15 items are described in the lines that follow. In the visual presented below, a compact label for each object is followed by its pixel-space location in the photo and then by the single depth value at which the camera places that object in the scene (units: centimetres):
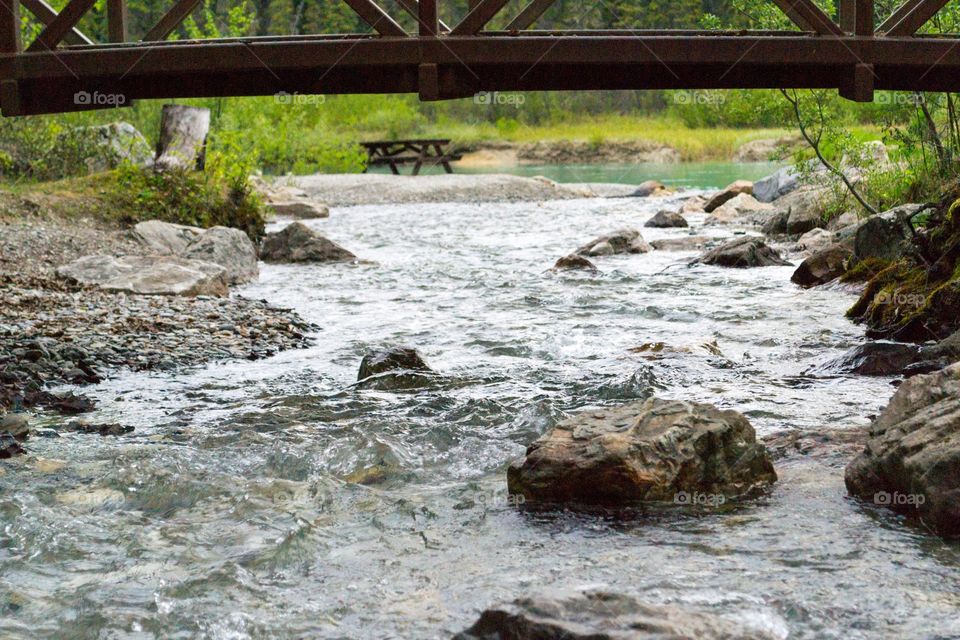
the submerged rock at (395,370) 857
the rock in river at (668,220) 2123
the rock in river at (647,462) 571
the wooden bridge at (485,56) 852
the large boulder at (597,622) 393
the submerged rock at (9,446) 664
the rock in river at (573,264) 1533
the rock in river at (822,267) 1319
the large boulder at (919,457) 516
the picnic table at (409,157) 4084
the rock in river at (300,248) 1691
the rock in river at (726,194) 2406
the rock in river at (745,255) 1519
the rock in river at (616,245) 1712
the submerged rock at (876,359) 847
